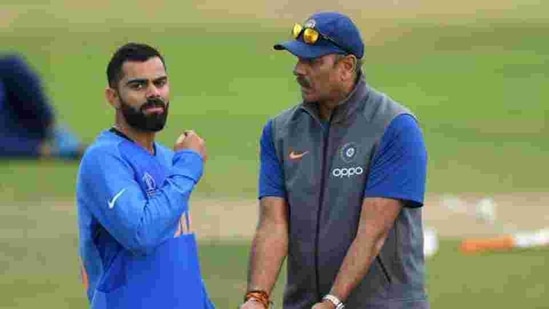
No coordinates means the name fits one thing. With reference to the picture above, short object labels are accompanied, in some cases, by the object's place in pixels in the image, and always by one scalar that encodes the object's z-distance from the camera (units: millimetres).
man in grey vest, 15148
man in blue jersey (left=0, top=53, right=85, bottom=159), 45687
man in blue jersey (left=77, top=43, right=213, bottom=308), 14516
